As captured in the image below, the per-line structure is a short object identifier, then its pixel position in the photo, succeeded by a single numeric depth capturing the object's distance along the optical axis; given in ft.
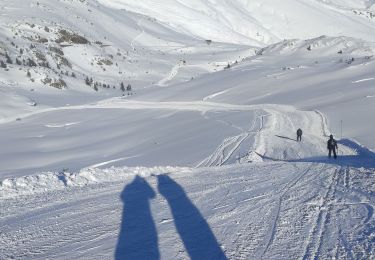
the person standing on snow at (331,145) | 56.36
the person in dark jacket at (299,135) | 67.72
